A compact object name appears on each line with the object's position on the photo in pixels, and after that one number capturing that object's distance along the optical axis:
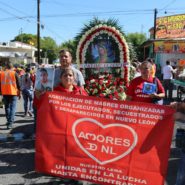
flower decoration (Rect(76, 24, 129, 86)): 4.64
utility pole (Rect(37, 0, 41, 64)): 20.55
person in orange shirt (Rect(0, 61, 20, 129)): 5.44
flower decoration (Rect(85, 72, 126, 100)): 4.15
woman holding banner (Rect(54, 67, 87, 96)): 2.76
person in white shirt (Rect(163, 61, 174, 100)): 9.38
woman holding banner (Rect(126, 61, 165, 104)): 3.26
